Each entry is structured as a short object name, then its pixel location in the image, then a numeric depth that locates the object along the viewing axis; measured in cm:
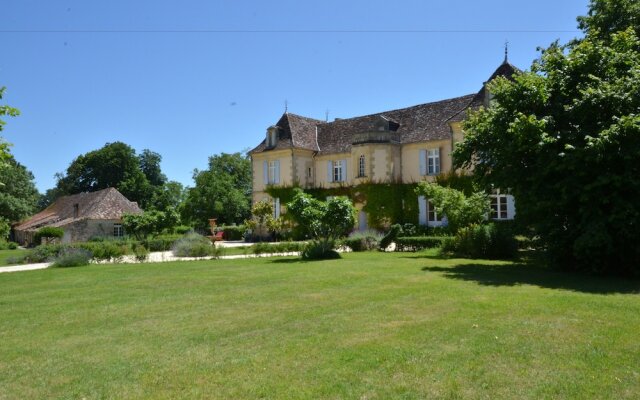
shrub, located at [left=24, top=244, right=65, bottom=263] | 2152
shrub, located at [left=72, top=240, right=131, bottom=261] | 2108
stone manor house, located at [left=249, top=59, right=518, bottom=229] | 2844
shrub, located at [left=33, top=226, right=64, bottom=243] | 3936
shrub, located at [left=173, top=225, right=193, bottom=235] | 4331
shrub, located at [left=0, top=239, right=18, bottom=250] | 4508
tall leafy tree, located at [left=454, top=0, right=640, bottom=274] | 1156
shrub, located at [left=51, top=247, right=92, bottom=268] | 1847
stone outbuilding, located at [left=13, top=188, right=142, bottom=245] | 4241
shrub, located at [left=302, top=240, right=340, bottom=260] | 1839
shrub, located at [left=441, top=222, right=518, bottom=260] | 1725
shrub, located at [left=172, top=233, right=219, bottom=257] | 2212
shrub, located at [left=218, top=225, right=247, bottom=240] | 3997
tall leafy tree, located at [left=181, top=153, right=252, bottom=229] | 5006
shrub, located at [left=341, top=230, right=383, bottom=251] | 2242
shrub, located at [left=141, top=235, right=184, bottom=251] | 2756
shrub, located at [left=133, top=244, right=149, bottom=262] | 2083
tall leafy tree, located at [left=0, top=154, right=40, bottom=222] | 5569
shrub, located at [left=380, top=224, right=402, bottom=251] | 2208
